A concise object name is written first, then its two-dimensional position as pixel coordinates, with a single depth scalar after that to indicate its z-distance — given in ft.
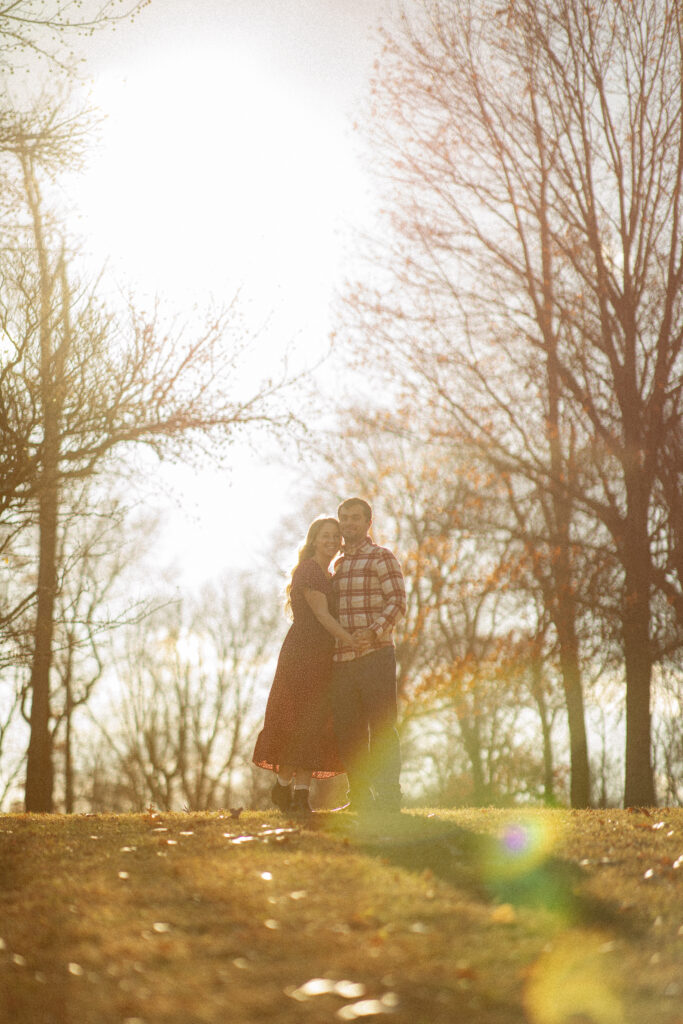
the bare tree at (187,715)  122.72
